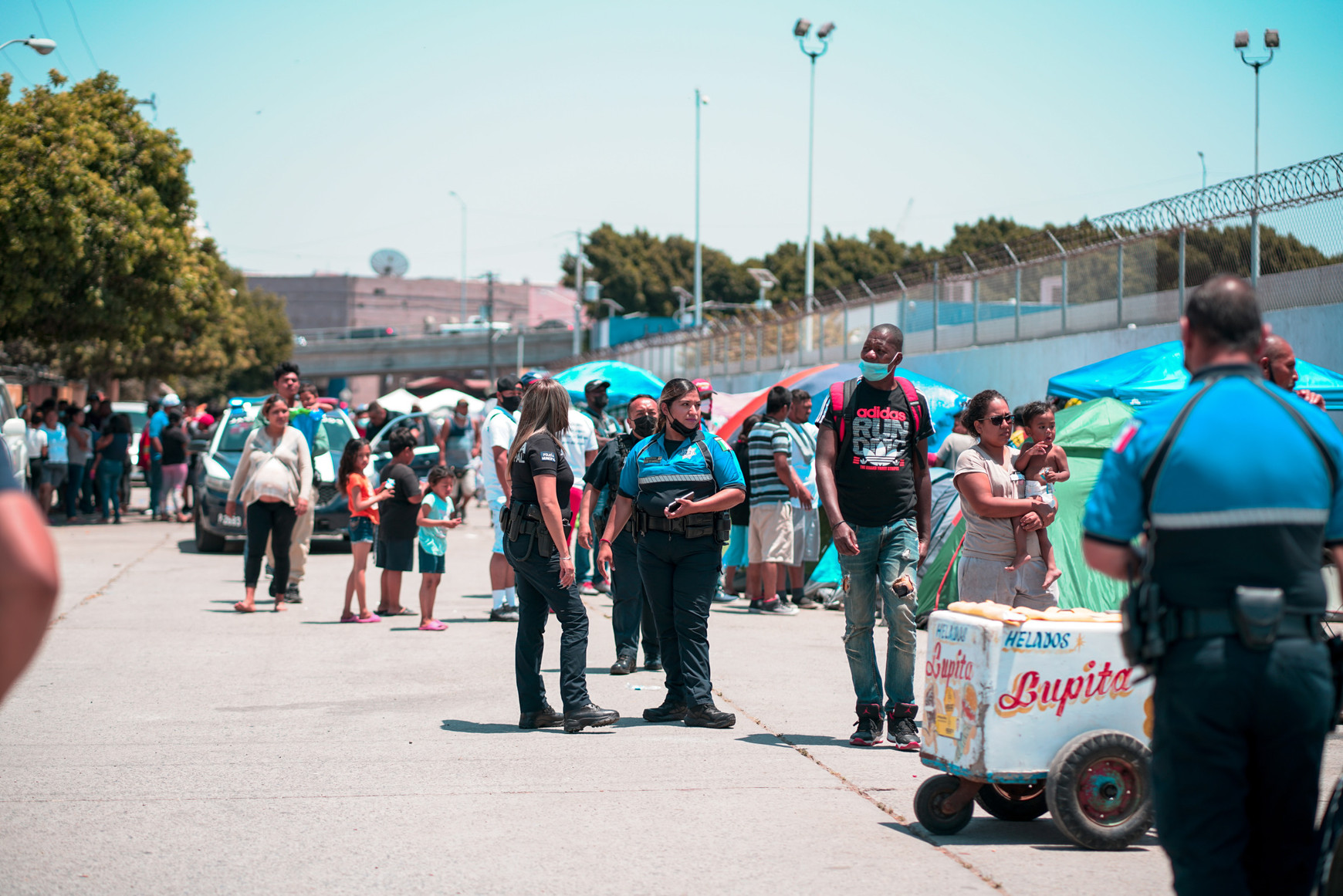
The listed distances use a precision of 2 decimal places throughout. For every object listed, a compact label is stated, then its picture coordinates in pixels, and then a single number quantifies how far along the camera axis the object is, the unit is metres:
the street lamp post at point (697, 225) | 49.76
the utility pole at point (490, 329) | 79.11
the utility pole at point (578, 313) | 71.38
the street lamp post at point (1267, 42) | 29.23
